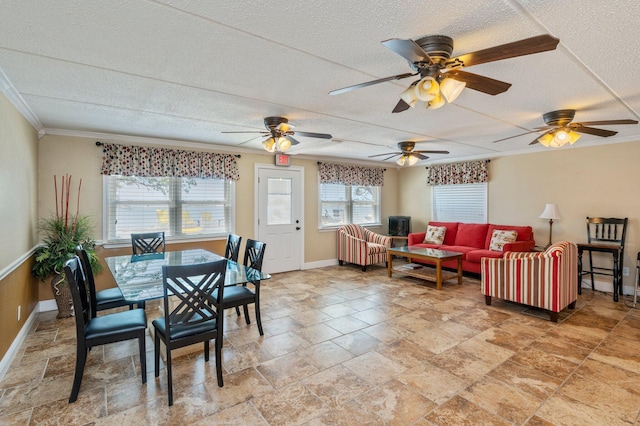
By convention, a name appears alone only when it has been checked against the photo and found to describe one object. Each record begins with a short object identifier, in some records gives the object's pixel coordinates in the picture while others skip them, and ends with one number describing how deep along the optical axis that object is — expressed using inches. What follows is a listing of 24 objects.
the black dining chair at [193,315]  84.4
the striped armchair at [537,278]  136.9
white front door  227.5
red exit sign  229.8
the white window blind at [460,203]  250.5
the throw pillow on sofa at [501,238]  211.3
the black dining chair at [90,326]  82.6
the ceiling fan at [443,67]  63.9
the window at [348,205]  264.1
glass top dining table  90.9
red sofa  209.5
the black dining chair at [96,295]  110.1
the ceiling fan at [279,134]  140.2
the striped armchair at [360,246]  239.3
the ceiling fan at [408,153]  199.4
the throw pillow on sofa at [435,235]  251.9
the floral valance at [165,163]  172.6
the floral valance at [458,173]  243.4
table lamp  198.1
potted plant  140.2
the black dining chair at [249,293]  118.3
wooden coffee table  192.4
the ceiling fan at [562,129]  129.8
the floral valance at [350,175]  256.2
